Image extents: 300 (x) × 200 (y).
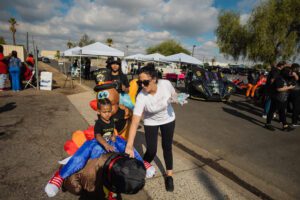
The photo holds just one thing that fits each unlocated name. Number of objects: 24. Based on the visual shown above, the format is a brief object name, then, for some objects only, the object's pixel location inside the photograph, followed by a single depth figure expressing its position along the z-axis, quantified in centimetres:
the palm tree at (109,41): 6780
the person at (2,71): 878
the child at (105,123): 248
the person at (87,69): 1797
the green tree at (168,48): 6775
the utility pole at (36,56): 1004
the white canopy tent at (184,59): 1769
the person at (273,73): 661
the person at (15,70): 912
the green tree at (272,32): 1848
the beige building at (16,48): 3490
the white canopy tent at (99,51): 1366
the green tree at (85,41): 6769
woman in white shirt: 246
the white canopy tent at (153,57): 2349
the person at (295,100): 648
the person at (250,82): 1197
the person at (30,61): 1128
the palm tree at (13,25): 6488
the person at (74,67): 1964
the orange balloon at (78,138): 263
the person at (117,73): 414
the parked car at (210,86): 1022
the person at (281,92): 547
